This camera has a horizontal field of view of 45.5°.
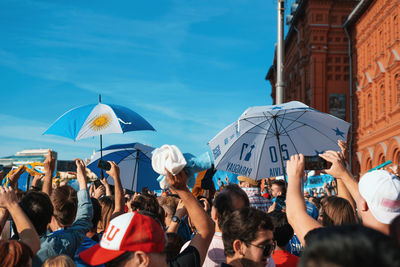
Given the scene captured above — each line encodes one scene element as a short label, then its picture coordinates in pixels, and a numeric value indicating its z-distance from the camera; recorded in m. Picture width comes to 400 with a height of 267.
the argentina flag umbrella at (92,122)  6.86
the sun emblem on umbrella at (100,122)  6.88
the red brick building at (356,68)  27.69
